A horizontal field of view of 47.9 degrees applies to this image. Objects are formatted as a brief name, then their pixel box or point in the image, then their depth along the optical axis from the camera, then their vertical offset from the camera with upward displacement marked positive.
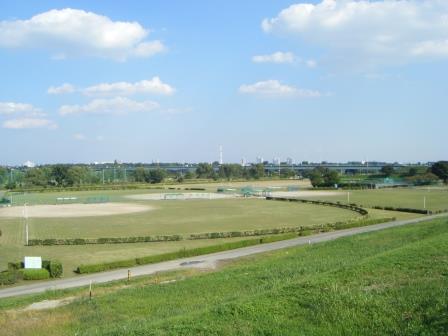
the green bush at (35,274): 32.16 -6.32
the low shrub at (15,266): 33.90 -6.12
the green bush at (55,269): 32.87 -6.18
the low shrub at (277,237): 46.03 -6.08
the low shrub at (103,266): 33.62 -6.27
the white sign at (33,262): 33.19 -5.73
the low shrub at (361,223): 55.44 -5.89
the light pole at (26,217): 48.47 -5.81
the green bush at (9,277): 30.39 -6.21
